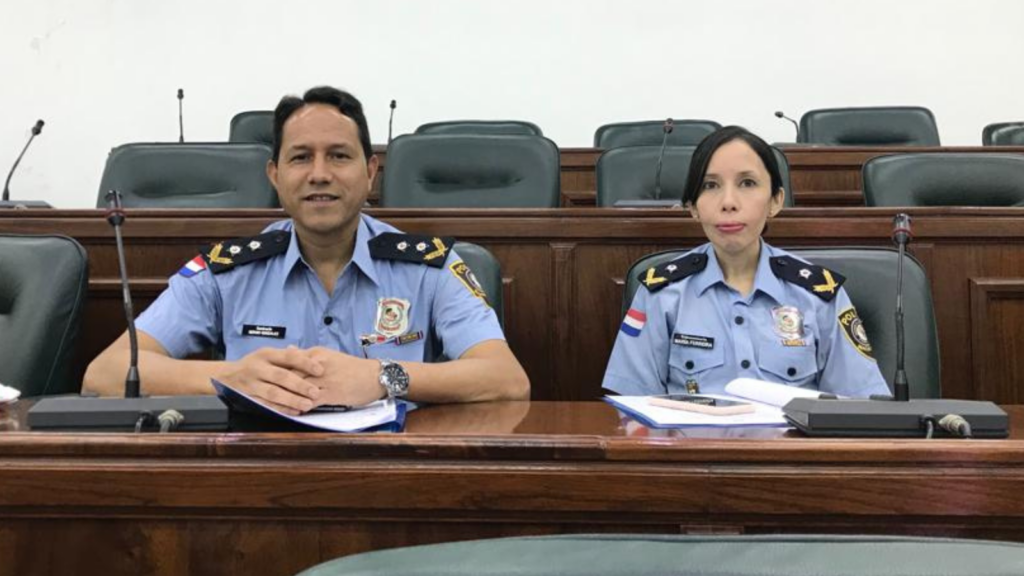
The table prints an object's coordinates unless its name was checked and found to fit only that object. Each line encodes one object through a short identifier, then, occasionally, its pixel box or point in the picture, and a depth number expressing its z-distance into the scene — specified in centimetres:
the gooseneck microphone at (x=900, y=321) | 103
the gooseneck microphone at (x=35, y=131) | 272
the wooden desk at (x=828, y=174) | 330
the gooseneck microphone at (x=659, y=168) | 255
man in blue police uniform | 161
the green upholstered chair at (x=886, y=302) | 152
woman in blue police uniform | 163
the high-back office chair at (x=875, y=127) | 406
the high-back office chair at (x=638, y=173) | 271
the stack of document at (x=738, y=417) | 99
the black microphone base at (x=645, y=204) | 212
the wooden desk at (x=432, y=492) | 78
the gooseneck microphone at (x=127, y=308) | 106
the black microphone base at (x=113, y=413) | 94
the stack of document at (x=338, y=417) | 99
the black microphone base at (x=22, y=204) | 233
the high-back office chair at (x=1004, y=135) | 401
